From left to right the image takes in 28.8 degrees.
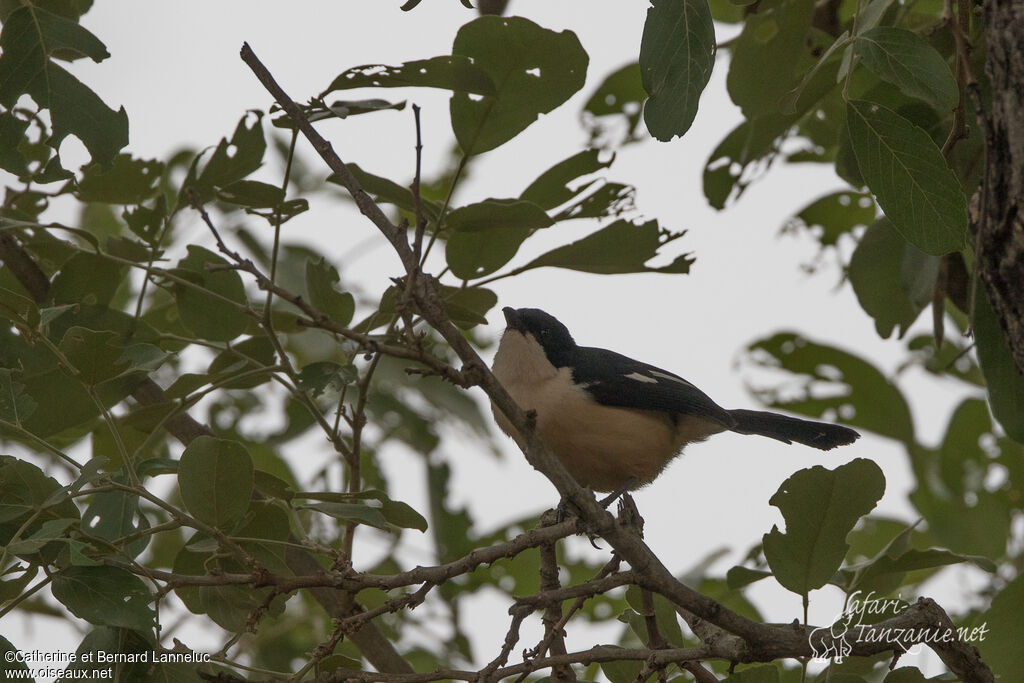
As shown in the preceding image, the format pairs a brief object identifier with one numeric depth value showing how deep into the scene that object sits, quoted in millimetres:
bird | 7262
